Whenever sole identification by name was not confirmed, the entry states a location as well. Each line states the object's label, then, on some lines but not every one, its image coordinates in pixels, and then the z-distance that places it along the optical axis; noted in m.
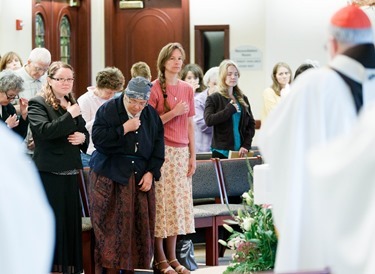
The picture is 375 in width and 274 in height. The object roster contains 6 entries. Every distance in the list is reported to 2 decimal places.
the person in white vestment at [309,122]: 5.61
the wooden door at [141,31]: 16.69
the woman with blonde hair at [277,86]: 12.48
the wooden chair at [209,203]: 10.59
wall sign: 16.21
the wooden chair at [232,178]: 11.19
